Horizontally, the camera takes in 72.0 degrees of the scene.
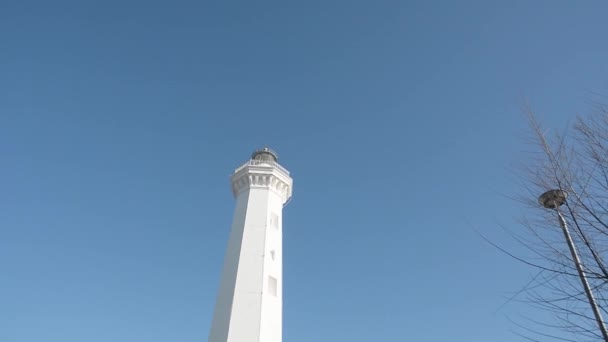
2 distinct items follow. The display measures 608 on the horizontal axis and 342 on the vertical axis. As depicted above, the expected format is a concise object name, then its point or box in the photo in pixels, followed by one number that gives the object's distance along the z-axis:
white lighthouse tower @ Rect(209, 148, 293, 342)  22.67
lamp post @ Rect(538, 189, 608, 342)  6.00
